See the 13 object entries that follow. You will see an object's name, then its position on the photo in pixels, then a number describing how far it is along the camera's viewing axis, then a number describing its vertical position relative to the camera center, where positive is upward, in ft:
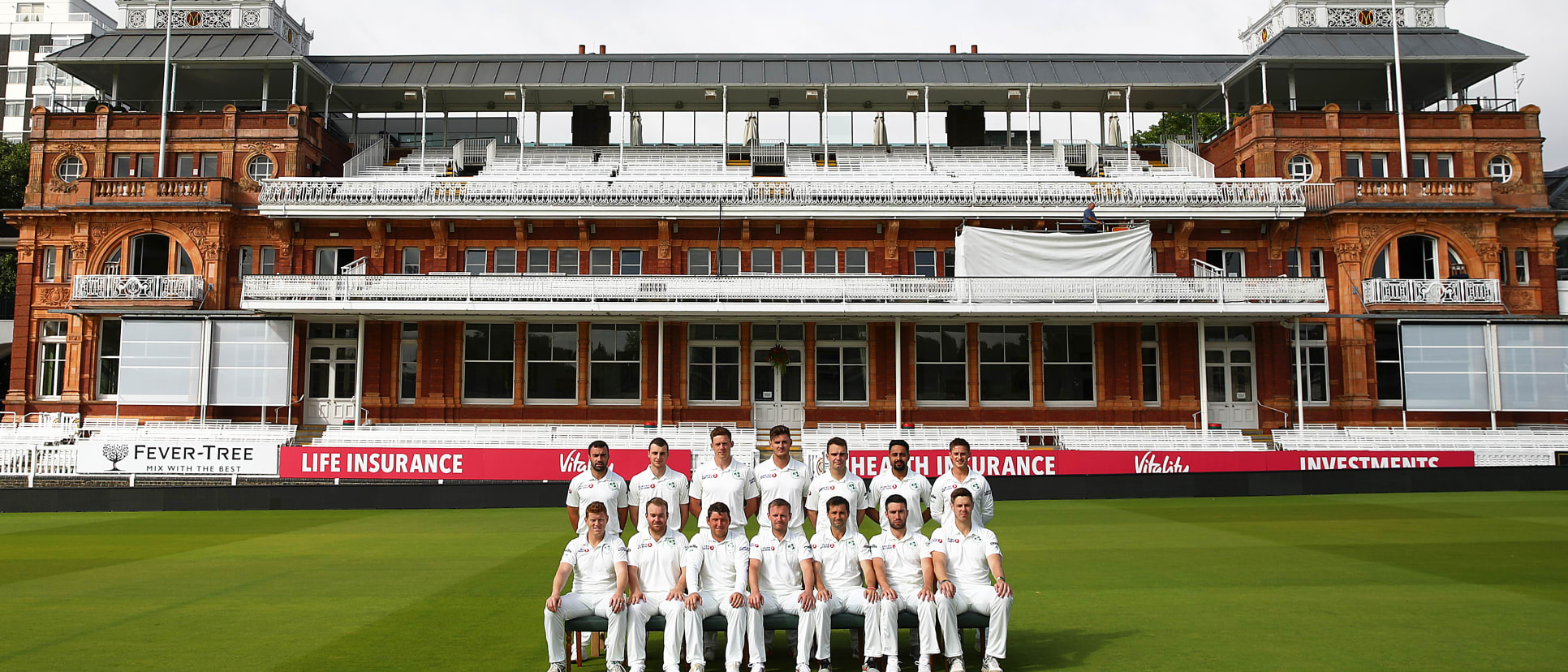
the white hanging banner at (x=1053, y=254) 82.48 +11.64
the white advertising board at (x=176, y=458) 67.00 -3.42
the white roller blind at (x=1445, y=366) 83.82 +2.60
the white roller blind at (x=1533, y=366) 83.97 +2.56
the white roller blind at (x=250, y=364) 84.33 +3.31
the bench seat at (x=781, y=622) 22.43 -4.80
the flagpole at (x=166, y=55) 92.27 +31.13
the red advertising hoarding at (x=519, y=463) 67.46 -3.97
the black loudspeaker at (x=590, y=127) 106.22 +28.34
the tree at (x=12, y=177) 130.93 +29.04
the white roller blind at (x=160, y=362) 83.51 +3.44
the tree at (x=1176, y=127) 138.31 +36.65
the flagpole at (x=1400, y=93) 89.92 +26.68
